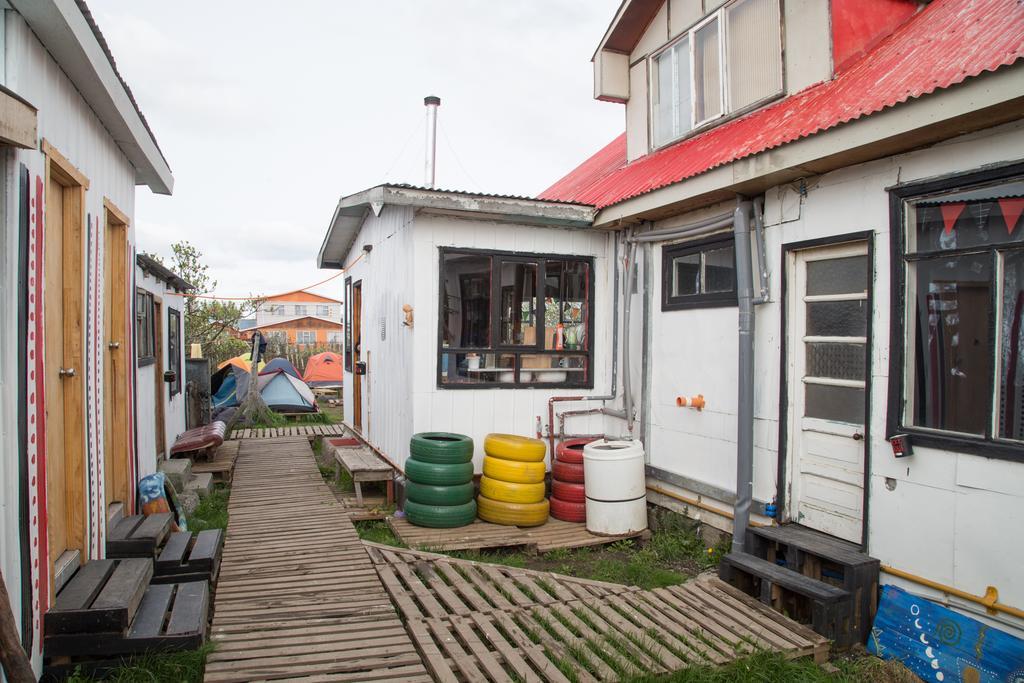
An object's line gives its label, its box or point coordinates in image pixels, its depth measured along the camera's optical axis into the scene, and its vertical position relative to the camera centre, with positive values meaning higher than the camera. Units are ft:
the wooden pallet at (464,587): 15.69 -6.05
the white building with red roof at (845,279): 13.37 +1.36
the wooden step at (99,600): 11.68 -4.69
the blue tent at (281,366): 54.04 -2.32
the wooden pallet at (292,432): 39.14 -5.56
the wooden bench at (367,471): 24.52 -4.74
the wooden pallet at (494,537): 20.16 -6.01
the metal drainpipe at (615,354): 25.07 -0.66
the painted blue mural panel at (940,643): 12.73 -6.02
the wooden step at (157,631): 11.73 -5.34
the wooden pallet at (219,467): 28.40 -5.42
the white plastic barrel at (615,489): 21.12 -4.70
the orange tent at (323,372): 74.90 -3.83
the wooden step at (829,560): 14.93 -5.26
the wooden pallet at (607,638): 12.89 -6.17
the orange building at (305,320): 132.05 +3.58
